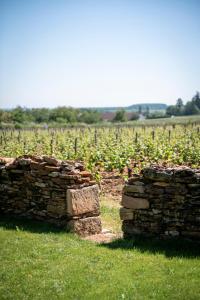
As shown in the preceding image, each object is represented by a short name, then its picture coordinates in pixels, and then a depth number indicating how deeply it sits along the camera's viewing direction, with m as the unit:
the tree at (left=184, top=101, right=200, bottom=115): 123.44
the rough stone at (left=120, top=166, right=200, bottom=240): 7.61
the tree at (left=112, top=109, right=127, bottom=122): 120.09
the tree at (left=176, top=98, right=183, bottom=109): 163.75
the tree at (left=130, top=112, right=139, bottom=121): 131.75
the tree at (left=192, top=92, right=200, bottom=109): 136.89
